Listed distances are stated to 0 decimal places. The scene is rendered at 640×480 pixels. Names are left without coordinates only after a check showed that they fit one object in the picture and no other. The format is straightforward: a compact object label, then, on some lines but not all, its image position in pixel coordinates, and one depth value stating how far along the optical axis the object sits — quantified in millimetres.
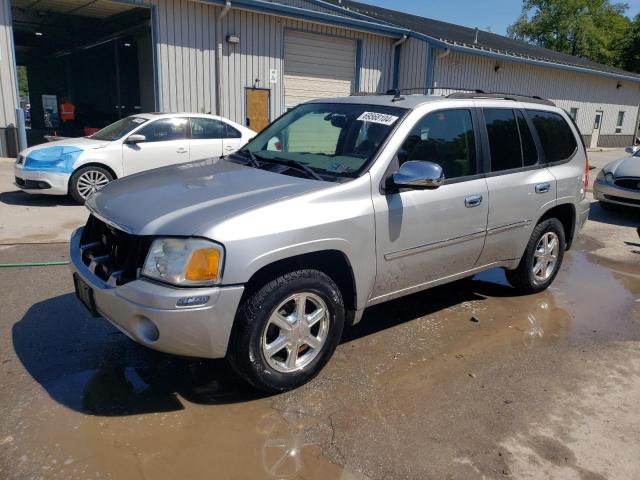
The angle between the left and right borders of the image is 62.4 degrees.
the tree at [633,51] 45406
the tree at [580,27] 49844
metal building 14117
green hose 5473
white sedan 8359
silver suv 2875
